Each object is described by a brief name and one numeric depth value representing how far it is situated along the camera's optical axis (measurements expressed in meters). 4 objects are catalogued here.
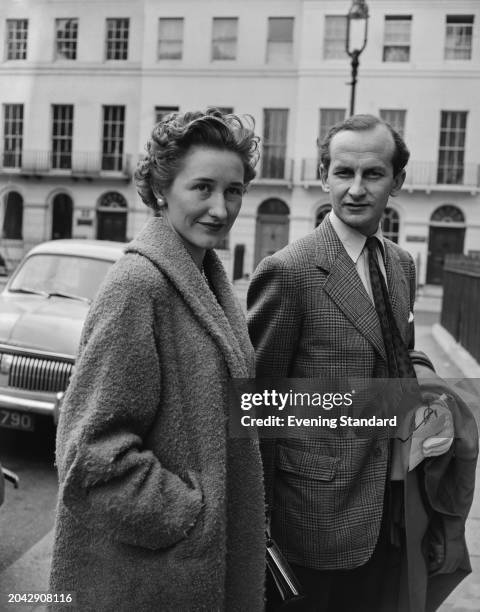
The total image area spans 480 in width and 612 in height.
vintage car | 5.00
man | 1.89
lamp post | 12.26
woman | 1.31
